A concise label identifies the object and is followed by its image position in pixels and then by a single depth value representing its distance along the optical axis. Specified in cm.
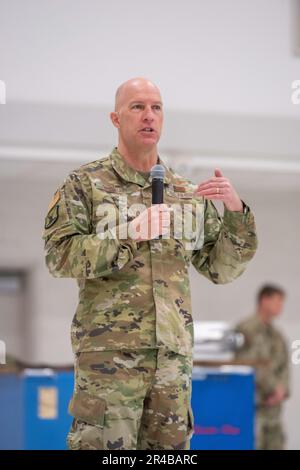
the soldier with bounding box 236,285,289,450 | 1219
